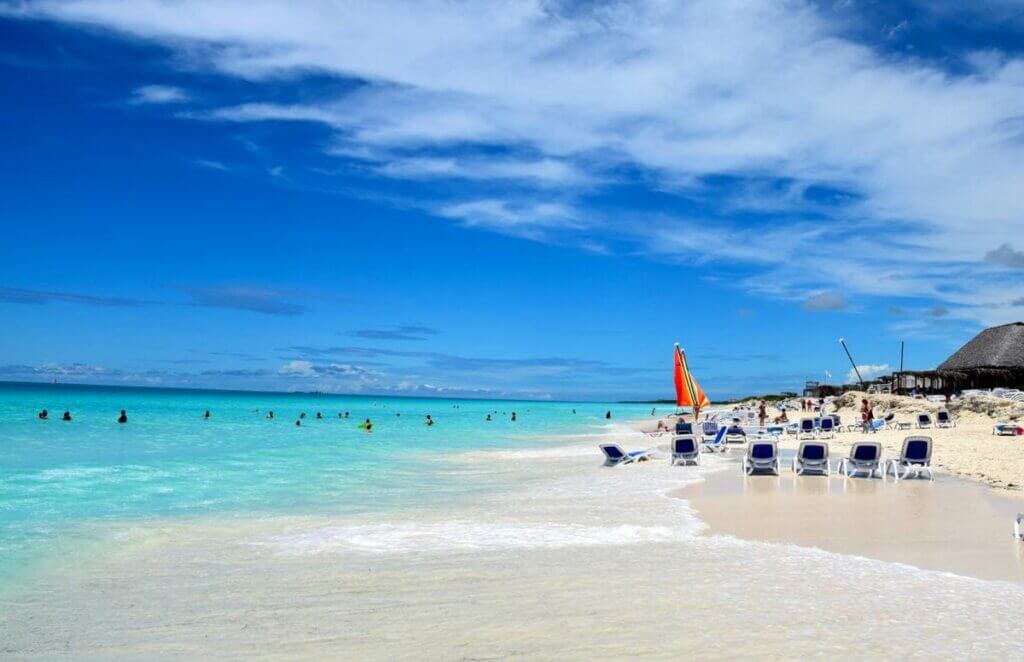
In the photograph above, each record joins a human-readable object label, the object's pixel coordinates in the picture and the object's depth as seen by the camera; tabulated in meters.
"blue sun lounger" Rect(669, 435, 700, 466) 17.20
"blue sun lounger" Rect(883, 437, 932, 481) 13.86
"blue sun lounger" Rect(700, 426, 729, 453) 21.02
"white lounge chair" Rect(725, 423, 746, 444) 22.36
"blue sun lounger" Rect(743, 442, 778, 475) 14.57
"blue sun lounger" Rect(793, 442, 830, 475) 14.23
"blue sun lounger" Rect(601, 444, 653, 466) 18.22
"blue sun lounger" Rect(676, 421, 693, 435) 23.16
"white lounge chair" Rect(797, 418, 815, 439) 24.70
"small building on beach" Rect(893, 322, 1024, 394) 44.38
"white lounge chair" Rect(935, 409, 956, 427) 27.14
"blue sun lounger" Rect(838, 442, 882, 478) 13.91
